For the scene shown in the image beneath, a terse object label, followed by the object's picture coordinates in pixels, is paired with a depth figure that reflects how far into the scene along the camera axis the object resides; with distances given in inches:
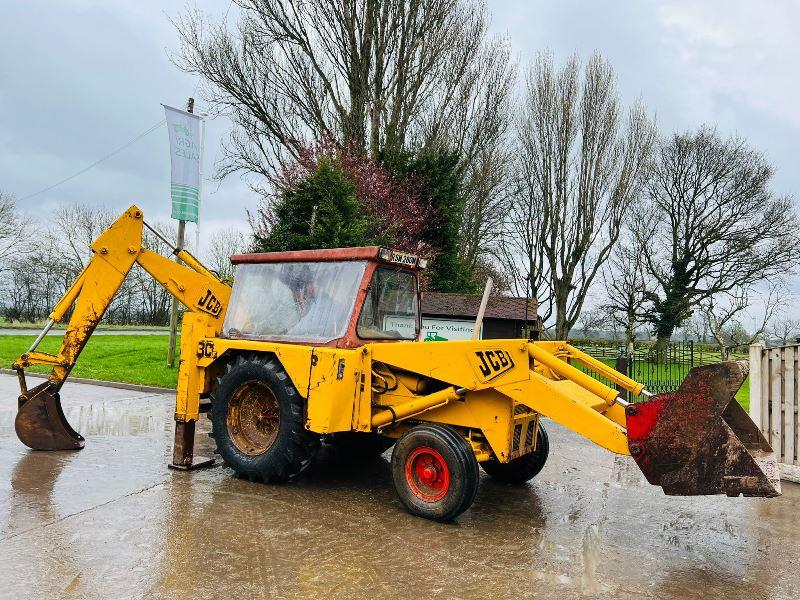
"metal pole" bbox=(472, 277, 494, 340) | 215.3
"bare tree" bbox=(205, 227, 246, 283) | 1804.1
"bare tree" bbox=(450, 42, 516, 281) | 967.6
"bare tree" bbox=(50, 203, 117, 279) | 1689.2
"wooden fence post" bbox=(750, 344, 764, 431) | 296.0
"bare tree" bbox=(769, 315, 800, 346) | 927.7
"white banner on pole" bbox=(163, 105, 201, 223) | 532.7
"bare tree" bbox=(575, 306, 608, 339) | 1251.8
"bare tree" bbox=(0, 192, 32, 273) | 1499.8
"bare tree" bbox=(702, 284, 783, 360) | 801.6
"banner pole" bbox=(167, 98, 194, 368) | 581.8
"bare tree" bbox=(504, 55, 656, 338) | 1008.9
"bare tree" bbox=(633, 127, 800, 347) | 1098.1
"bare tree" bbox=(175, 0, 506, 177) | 770.8
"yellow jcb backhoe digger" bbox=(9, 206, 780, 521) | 168.2
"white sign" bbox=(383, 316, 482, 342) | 524.7
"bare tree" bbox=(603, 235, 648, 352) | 1195.3
